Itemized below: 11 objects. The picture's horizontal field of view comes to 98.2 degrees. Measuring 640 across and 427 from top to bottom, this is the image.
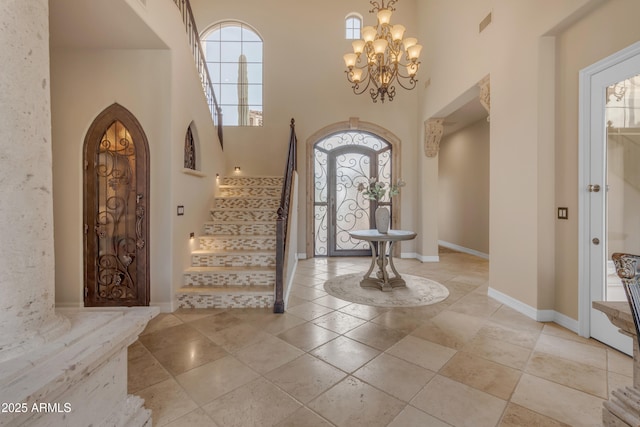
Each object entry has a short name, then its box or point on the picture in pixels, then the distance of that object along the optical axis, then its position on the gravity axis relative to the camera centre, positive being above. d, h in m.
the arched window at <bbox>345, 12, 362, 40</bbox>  6.34 +4.26
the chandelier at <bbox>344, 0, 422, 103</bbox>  3.58 +2.14
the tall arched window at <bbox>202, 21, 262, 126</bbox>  6.30 +3.26
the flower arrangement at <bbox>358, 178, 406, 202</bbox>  4.02 +0.31
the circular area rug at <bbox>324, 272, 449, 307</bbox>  3.51 -1.13
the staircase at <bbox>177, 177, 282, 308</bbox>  3.34 -0.64
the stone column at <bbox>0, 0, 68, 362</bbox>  1.03 +0.12
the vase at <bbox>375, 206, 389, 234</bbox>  4.09 -0.13
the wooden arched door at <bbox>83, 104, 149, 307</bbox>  3.21 -0.02
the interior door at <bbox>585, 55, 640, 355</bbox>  2.29 +0.26
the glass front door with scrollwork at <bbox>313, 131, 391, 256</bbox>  6.45 +0.59
